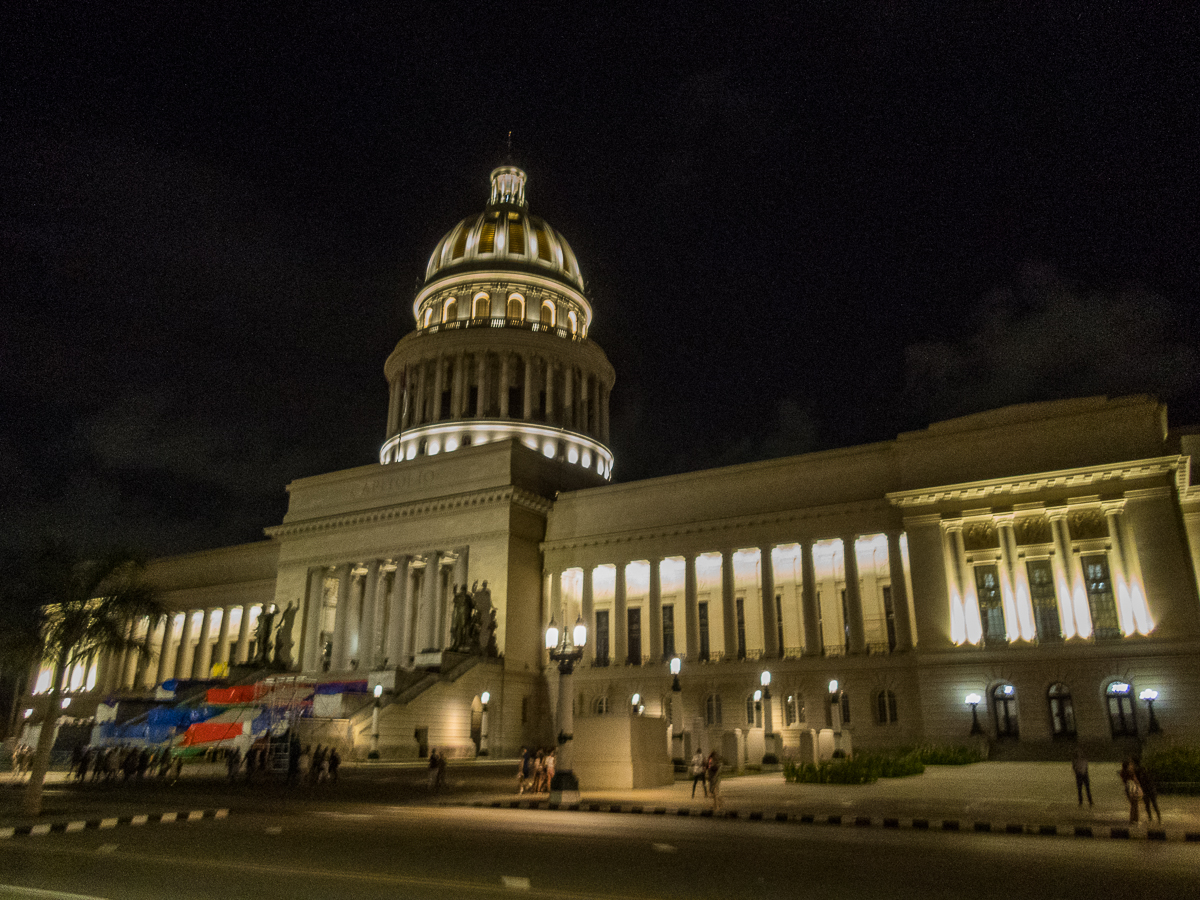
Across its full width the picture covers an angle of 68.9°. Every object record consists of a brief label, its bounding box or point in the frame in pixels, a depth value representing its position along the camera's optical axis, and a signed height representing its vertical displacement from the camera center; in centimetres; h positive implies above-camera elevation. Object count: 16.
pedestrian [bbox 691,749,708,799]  2391 -53
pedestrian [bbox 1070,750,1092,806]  1930 -48
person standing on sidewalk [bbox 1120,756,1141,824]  1630 -73
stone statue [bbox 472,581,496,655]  4788 +689
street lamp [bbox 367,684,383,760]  3613 +56
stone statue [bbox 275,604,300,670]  5200 +604
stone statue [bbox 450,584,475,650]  4603 +636
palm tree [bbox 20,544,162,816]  2152 +338
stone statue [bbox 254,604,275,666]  5112 +597
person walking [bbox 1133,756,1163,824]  1645 -66
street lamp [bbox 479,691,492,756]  4463 +84
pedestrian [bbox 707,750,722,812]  1984 -66
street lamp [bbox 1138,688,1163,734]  3584 +175
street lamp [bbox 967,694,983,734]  3878 +163
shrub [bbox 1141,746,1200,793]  2297 -60
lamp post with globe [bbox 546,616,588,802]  2198 +112
